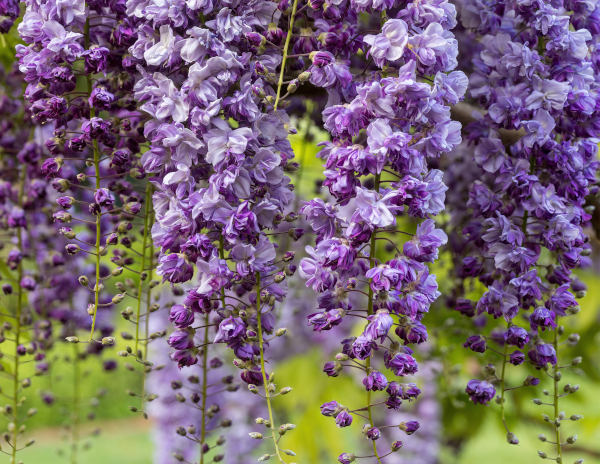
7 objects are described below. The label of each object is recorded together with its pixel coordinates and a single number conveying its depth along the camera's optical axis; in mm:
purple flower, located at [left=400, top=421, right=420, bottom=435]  1211
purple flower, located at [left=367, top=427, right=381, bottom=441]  1195
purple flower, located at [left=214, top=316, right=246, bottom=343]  1199
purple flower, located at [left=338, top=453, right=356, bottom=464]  1204
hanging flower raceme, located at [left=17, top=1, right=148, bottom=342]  1234
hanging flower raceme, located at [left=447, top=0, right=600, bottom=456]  1272
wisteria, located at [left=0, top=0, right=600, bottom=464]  1192
